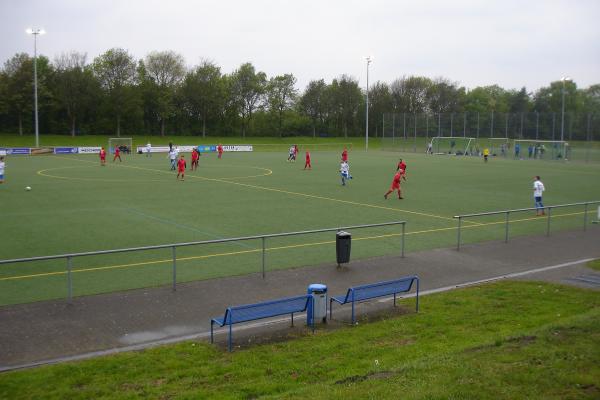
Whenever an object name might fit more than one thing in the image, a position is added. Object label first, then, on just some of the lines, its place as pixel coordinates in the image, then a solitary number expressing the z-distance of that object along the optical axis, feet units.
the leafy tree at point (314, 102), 399.85
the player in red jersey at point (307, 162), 160.83
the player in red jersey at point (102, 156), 167.63
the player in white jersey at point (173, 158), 152.35
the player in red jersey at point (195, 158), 153.38
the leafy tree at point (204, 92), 362.94
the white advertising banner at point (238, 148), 277.03
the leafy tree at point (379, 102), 391.04
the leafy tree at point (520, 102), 395.96
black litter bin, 50.93
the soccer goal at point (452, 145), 269.03
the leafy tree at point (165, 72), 357.41
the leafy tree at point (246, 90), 379.76
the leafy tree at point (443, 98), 389.60
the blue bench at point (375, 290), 37.32
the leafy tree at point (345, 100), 399.24
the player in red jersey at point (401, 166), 109.91
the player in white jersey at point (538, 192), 84.58
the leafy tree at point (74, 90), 324.60
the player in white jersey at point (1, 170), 116.19
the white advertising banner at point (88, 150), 246.88
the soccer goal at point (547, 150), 235.40
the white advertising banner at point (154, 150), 254.61
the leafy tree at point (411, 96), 391.65
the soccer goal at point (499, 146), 257.75
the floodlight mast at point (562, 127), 244.67
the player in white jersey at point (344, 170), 119.14
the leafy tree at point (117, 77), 333.01
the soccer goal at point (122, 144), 251.80
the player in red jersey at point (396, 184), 98.50
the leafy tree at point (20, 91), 307.99
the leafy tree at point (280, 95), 391.45
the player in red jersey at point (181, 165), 124.88
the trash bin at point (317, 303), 35.88
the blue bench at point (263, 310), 32.58
